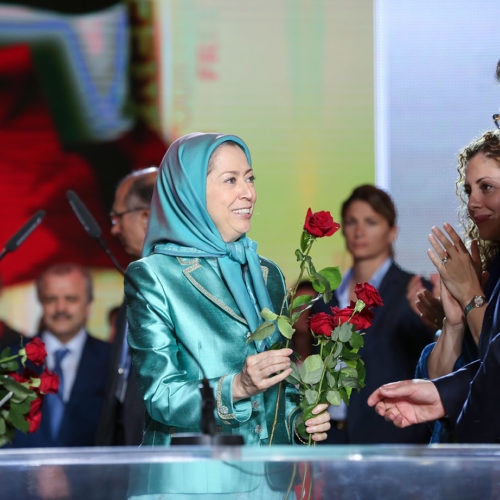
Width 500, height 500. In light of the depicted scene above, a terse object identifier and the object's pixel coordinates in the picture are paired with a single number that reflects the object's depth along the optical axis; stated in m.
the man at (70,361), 8.12
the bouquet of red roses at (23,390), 4.62
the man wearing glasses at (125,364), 6.52
